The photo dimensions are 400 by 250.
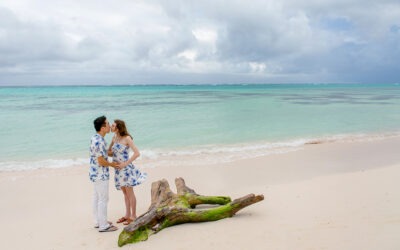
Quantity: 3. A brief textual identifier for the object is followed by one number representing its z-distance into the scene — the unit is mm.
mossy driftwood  5273
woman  6012
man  5652
